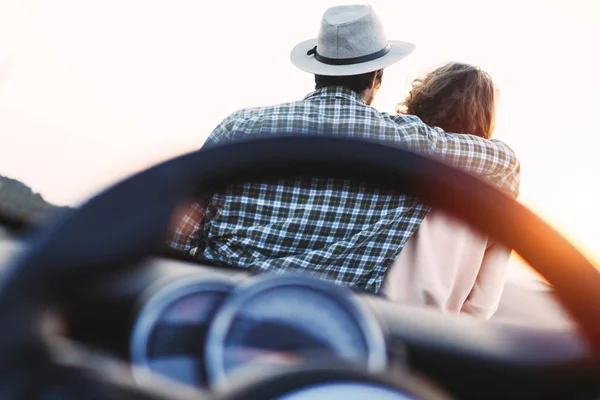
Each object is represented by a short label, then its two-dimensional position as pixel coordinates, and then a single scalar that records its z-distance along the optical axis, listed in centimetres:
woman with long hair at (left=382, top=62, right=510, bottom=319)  159
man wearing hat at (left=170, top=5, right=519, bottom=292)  144
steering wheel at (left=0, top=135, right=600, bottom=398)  40
